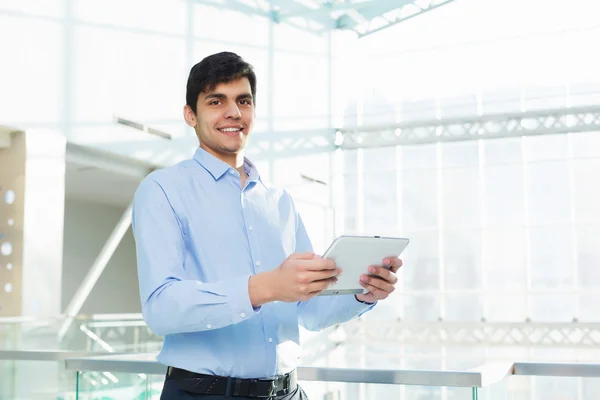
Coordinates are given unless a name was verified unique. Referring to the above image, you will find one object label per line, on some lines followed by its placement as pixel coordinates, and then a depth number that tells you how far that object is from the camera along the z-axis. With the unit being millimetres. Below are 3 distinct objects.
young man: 1888
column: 10281
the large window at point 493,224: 19750
